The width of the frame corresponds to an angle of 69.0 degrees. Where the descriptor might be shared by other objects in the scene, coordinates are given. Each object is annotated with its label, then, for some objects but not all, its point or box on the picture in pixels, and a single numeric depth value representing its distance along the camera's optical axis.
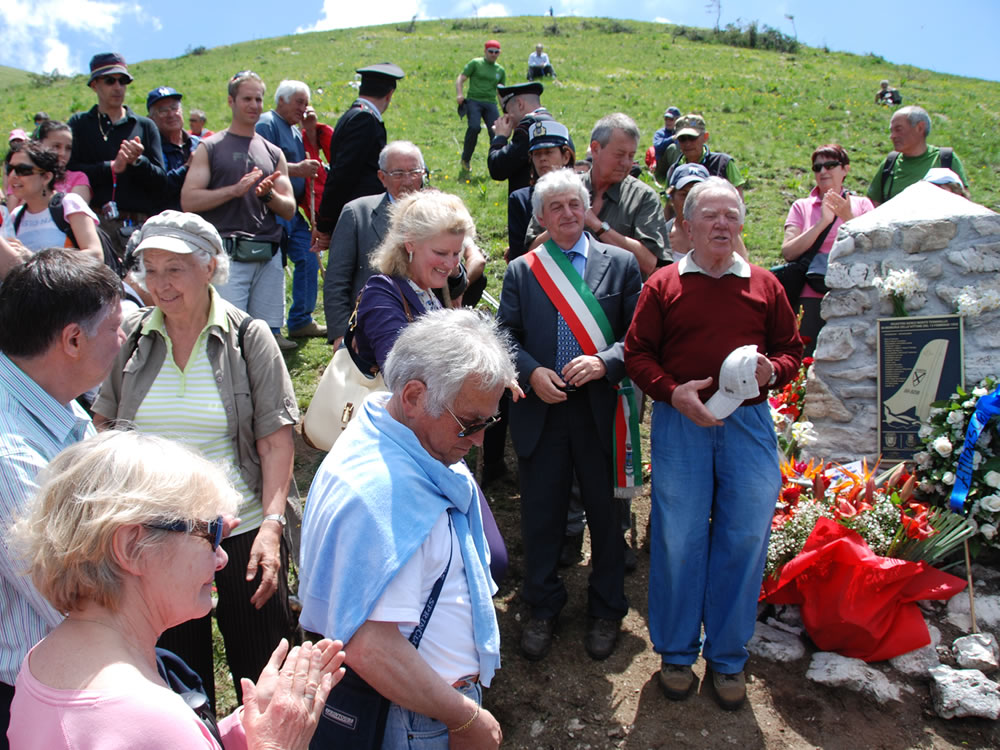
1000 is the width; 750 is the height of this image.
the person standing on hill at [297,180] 6.05
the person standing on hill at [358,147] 4.90
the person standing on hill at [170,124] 5.97
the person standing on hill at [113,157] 5.24
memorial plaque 4.38
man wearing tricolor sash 3.55
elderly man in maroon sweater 3.20
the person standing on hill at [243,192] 4.93
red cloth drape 3.45
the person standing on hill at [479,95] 11.95
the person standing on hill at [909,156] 6.28
